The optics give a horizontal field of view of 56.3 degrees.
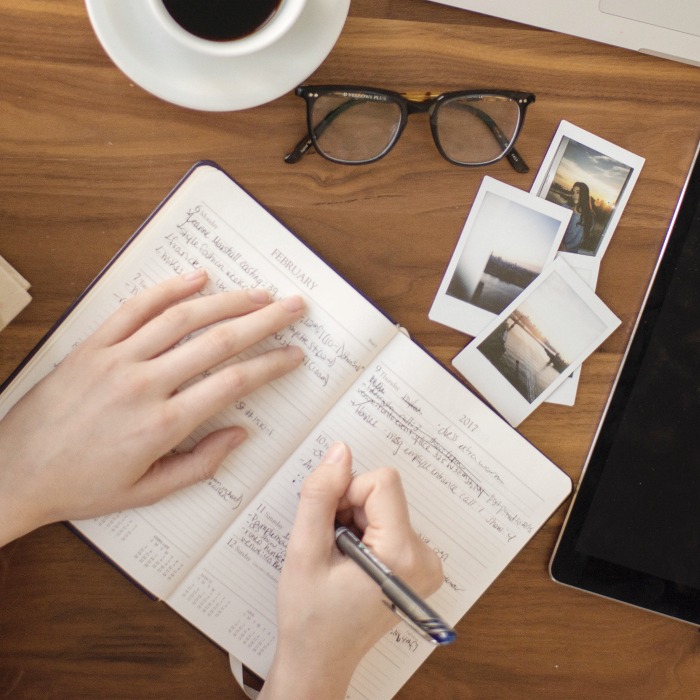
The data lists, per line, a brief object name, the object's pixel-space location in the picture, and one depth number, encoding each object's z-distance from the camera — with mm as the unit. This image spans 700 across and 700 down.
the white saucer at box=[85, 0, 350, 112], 556
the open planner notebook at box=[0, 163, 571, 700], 668
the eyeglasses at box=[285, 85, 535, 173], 666
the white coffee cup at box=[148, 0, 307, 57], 519
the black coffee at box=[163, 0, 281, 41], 556
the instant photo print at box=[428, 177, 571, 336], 713
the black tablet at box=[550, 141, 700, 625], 703
